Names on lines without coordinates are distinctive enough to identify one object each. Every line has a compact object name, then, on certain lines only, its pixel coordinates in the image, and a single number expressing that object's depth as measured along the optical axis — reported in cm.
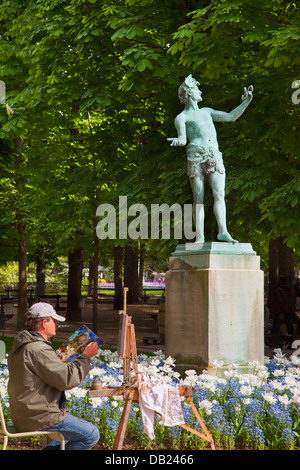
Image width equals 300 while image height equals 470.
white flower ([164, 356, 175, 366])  765
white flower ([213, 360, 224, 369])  788
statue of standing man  857
